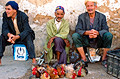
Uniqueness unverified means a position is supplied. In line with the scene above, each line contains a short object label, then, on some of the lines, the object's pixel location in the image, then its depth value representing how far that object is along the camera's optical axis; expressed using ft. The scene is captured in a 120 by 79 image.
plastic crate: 9.25
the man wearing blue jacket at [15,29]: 11.25
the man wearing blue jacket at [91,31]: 11.38
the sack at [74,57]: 12.40
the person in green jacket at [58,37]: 11.39
